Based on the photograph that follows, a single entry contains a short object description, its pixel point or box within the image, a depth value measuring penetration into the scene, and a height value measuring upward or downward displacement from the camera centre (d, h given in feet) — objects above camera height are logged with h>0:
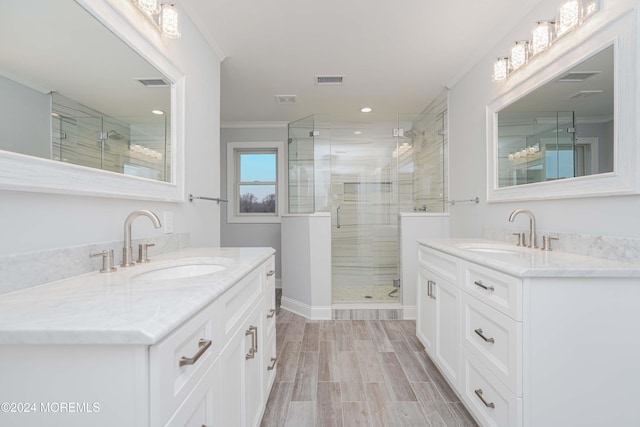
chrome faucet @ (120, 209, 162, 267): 4.03 -0.39
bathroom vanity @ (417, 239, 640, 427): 3.61 -1.61
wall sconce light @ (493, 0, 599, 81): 4.90 +3.32
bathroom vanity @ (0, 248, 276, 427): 1.87 -0.94
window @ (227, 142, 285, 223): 14.51 +1.54
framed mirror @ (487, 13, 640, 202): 4.21 +1.62
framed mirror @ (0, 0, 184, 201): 2.84 +1.37
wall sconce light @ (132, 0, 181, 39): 4.95 +3.21
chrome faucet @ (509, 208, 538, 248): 5.70 -0.28
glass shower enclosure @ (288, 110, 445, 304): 12.02 +1.26
